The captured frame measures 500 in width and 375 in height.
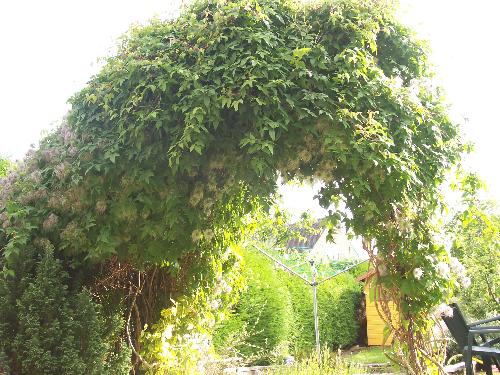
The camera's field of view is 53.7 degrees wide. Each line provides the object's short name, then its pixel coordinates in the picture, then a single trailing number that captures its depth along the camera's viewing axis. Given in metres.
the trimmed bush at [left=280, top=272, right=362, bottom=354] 8.75
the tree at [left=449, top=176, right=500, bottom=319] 6.51
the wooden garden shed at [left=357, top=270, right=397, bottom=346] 9.98
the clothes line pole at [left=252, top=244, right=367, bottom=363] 6.17
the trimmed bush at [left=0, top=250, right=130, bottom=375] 2.49
